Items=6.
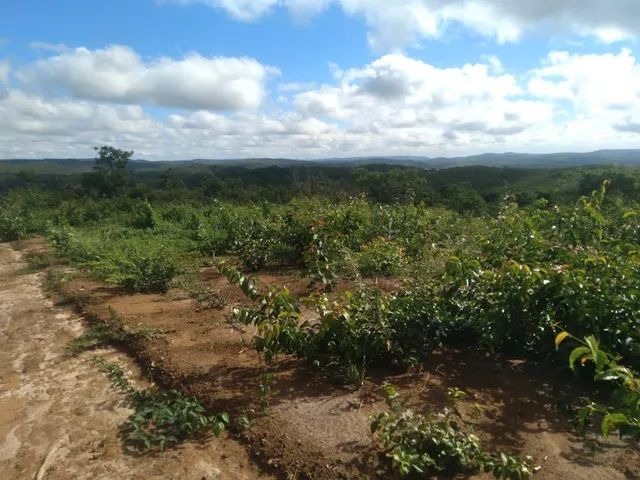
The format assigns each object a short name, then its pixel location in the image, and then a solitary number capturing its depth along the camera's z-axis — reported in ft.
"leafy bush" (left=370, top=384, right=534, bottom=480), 8.03
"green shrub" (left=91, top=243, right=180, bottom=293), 22.21
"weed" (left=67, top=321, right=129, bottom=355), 15.60
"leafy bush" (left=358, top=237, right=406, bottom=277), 22.07
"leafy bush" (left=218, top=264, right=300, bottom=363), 11.72
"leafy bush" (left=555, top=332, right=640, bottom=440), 6.17
